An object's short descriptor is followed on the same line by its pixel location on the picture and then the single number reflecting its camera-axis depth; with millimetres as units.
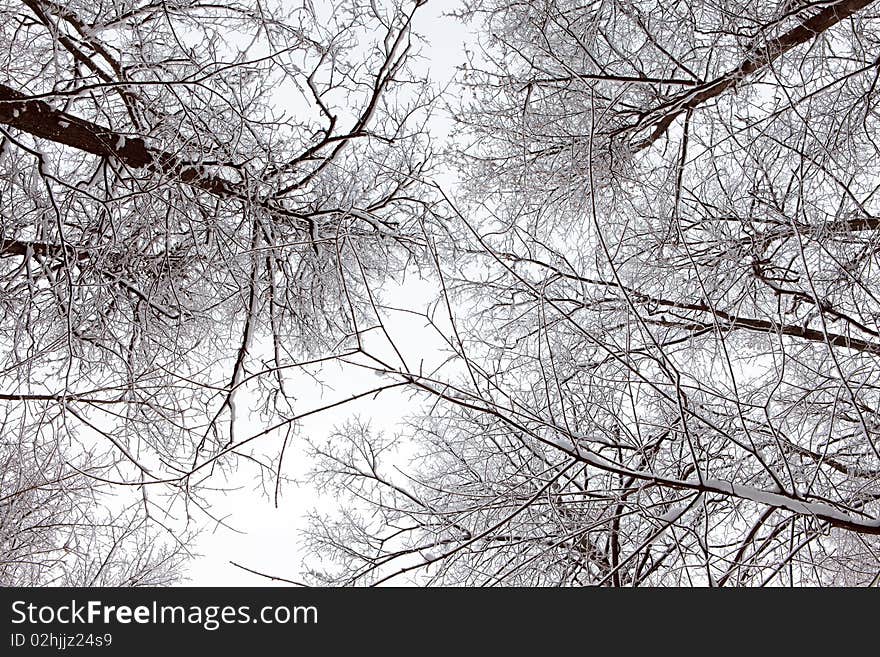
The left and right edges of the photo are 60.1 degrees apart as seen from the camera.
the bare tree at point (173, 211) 3828
